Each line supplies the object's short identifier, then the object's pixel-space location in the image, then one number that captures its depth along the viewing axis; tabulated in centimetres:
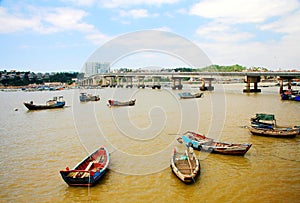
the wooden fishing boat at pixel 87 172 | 910
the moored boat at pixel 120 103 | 3337
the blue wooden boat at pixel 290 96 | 3562
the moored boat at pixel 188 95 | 4348
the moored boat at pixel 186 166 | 923
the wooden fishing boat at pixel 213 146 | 1190
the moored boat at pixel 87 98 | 4238
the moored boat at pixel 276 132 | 1480
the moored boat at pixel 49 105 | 3179
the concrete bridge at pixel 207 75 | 4894
